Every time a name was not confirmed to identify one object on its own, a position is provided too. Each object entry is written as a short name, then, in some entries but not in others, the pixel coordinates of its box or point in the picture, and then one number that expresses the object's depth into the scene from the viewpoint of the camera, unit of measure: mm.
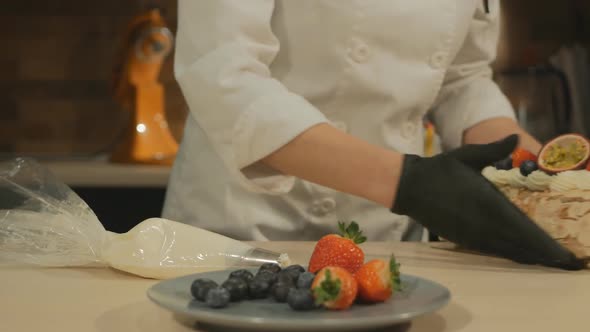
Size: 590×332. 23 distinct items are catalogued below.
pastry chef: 1185
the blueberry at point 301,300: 908
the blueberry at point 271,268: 974
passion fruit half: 1246
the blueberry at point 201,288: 923
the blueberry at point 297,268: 976
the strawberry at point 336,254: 1018
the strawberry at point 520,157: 1301
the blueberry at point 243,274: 950
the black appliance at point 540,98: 2912
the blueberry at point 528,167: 1240
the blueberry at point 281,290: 936
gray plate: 876
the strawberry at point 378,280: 925
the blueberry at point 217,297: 912
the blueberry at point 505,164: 1311
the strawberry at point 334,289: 902
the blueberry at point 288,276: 950
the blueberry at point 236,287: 930
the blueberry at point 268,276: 949
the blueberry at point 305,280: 935
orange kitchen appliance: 2333
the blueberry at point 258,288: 943
